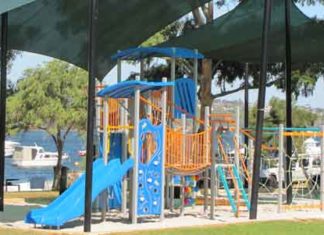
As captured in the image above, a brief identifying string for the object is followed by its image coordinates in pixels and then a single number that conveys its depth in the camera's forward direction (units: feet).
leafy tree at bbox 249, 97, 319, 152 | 174.89
